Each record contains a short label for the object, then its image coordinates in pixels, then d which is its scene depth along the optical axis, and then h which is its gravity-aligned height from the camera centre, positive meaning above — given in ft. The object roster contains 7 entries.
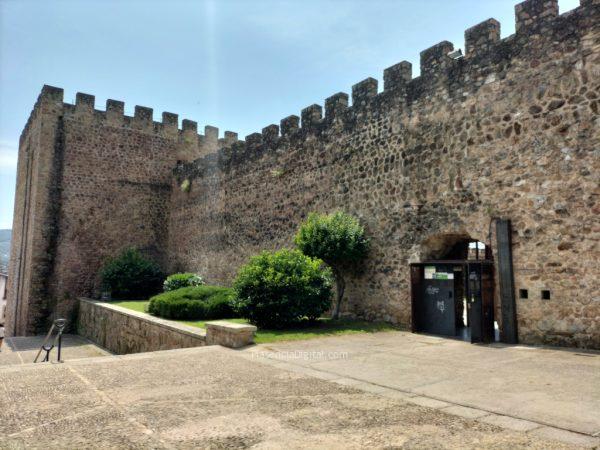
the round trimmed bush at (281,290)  33.32 -1.03
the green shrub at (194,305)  39.11 -2.55
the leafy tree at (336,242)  37.93 +3.08
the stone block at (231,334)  26.76 -3.58
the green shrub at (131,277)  63.67 -0.20
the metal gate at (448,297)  28.07 -1.33
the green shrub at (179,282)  54.34 -0.74
